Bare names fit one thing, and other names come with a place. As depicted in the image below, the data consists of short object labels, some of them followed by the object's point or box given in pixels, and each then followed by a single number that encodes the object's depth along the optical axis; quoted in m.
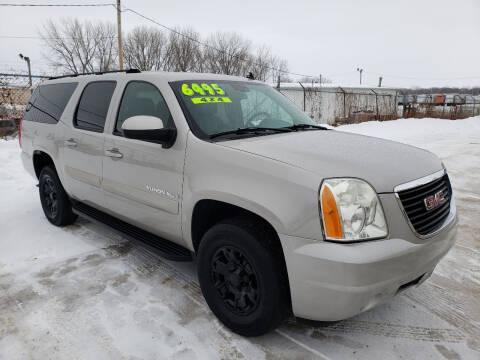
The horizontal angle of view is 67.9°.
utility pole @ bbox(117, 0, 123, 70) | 20.73
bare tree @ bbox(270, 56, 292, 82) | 52.69
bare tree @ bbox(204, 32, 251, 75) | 42.16
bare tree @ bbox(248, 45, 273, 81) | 47.05
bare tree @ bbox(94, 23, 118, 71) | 39.24
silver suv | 1.94
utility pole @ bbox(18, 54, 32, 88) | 38.69
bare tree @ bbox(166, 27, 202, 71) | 40.31
